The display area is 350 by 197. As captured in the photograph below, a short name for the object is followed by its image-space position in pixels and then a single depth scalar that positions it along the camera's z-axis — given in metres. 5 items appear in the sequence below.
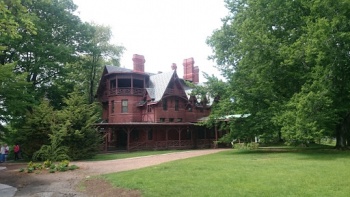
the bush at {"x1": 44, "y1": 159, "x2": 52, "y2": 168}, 18.08
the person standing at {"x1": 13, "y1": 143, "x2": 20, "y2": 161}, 25.45
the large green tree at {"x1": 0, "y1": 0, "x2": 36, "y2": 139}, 20.45
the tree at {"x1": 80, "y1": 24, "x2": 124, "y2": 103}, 44.69
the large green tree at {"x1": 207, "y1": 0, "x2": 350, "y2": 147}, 18.62
